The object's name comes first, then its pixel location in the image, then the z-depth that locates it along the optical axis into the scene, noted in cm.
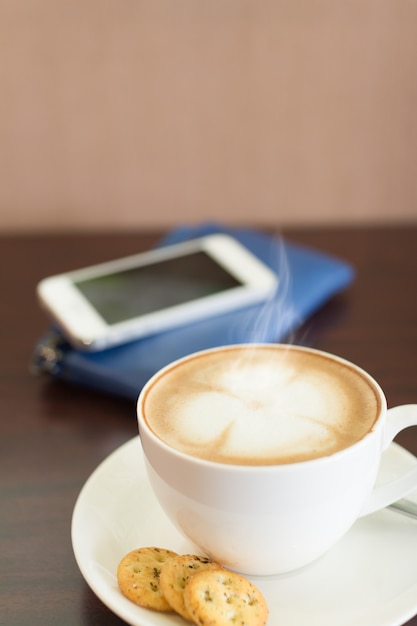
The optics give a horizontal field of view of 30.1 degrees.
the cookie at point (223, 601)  45
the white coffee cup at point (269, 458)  49
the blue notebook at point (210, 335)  81
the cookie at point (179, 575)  47
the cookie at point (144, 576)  48
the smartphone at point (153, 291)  87
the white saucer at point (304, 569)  49
